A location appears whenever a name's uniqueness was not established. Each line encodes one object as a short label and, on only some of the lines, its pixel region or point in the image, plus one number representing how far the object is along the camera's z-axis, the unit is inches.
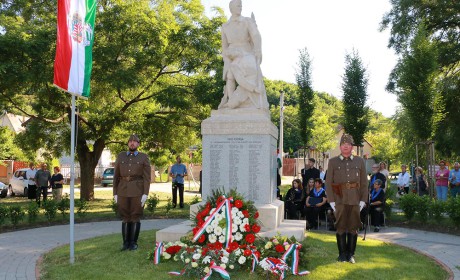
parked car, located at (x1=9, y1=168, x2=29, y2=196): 995.3
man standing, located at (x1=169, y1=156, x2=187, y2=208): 673.6
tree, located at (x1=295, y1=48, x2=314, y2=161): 780.0
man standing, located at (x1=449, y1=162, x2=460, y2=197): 611.7
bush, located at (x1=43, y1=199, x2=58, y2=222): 517.0
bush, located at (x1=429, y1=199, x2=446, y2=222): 480.9
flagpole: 290.2
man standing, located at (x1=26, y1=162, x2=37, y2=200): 841.5
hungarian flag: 300.7
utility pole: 1001.4
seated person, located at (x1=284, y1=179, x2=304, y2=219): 487.5
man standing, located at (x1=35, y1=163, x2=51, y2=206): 740.6
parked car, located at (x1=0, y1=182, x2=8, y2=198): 993.5
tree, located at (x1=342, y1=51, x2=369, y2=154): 757.9
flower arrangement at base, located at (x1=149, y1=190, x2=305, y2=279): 246.5
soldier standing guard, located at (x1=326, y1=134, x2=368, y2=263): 289.3
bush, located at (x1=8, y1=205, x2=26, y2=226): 481.4
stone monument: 347.9
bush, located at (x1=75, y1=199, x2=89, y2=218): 542.6
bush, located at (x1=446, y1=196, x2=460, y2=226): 457.7
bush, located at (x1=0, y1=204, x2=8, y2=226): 472.7
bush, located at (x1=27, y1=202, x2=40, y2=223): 508.1
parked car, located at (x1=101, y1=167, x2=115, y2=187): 1414.9
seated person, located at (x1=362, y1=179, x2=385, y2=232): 477.1
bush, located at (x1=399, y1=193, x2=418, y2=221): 506.0
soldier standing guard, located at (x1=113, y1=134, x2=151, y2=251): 323.9
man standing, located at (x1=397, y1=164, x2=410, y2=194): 756.6
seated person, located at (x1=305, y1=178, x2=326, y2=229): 469.4
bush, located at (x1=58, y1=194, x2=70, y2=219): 538.3
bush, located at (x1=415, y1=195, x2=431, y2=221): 496.1
